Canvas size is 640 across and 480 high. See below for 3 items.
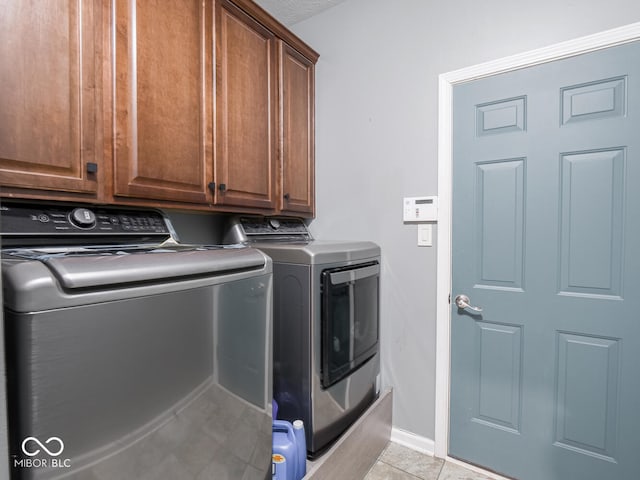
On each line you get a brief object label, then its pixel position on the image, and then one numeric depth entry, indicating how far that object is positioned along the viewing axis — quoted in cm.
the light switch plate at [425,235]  191
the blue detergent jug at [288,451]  129
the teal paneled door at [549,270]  145
